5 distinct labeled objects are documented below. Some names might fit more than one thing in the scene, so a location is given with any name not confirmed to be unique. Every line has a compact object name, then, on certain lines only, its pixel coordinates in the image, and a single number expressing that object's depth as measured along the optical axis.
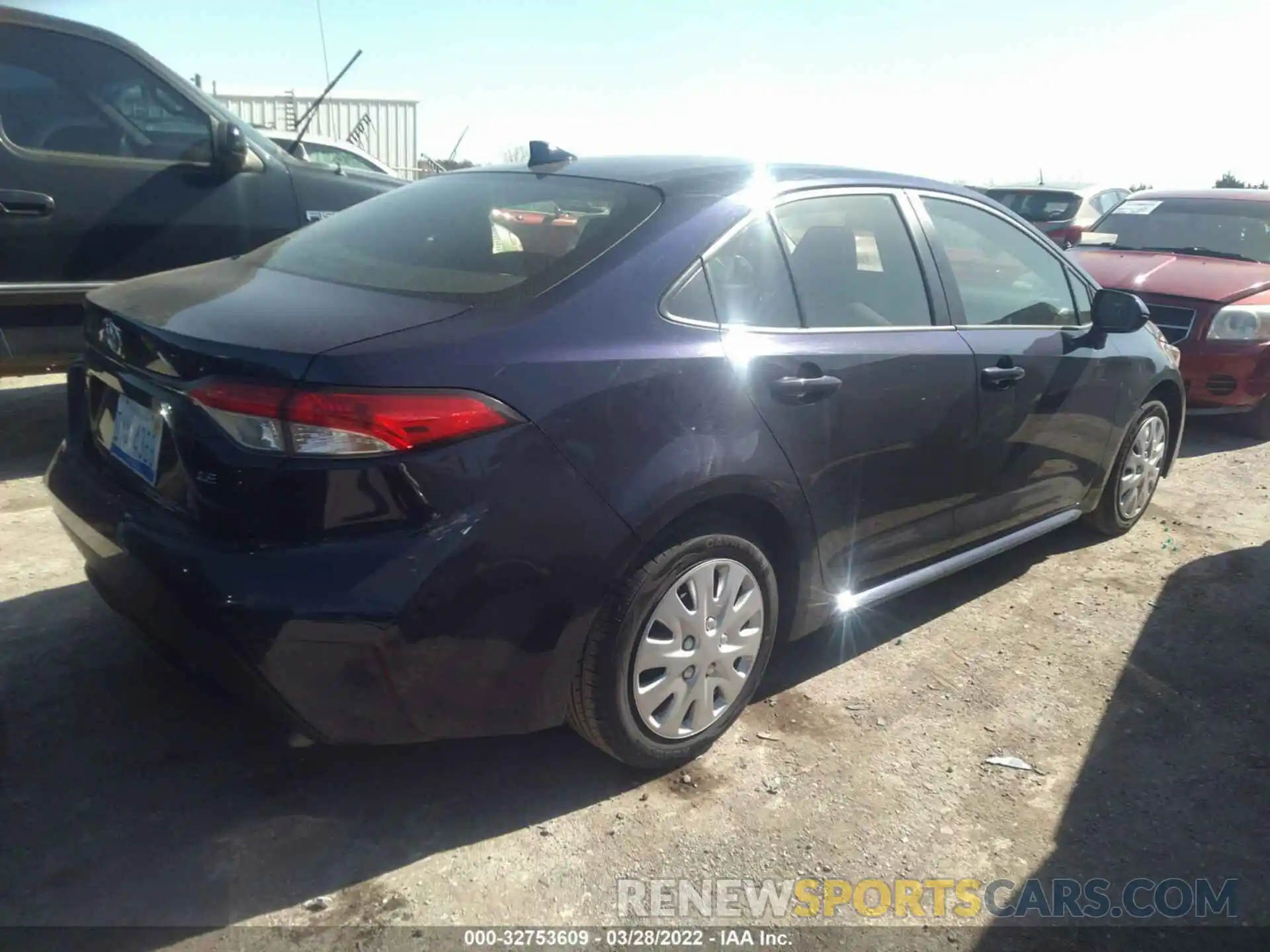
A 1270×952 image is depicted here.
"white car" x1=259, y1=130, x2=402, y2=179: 9.71
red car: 6.46
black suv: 4.61
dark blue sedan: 2.14
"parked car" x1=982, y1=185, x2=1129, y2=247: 11.53
